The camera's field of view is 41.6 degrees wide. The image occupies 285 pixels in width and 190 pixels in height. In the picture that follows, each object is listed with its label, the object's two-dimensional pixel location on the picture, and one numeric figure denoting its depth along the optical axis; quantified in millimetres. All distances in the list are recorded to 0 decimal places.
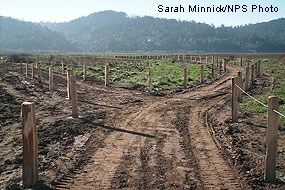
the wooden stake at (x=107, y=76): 24078
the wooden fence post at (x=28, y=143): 6680
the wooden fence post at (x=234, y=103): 11602
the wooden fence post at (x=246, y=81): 20023
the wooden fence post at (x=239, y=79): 13508
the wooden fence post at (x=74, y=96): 12520
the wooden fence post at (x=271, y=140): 6703
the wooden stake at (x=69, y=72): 15767
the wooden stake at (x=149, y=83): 20406
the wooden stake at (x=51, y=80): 21188
